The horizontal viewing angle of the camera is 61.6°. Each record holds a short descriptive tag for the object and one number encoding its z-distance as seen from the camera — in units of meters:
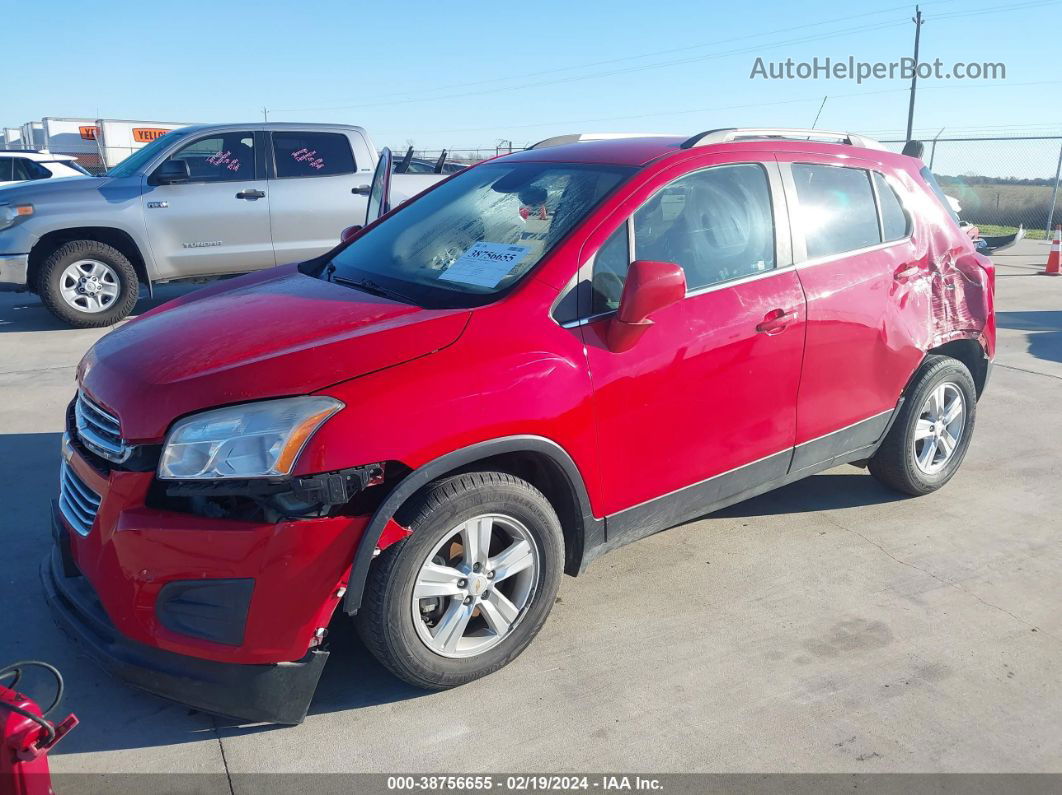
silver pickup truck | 8.34
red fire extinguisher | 2.16
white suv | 17.20
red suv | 2.62
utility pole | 22.84
